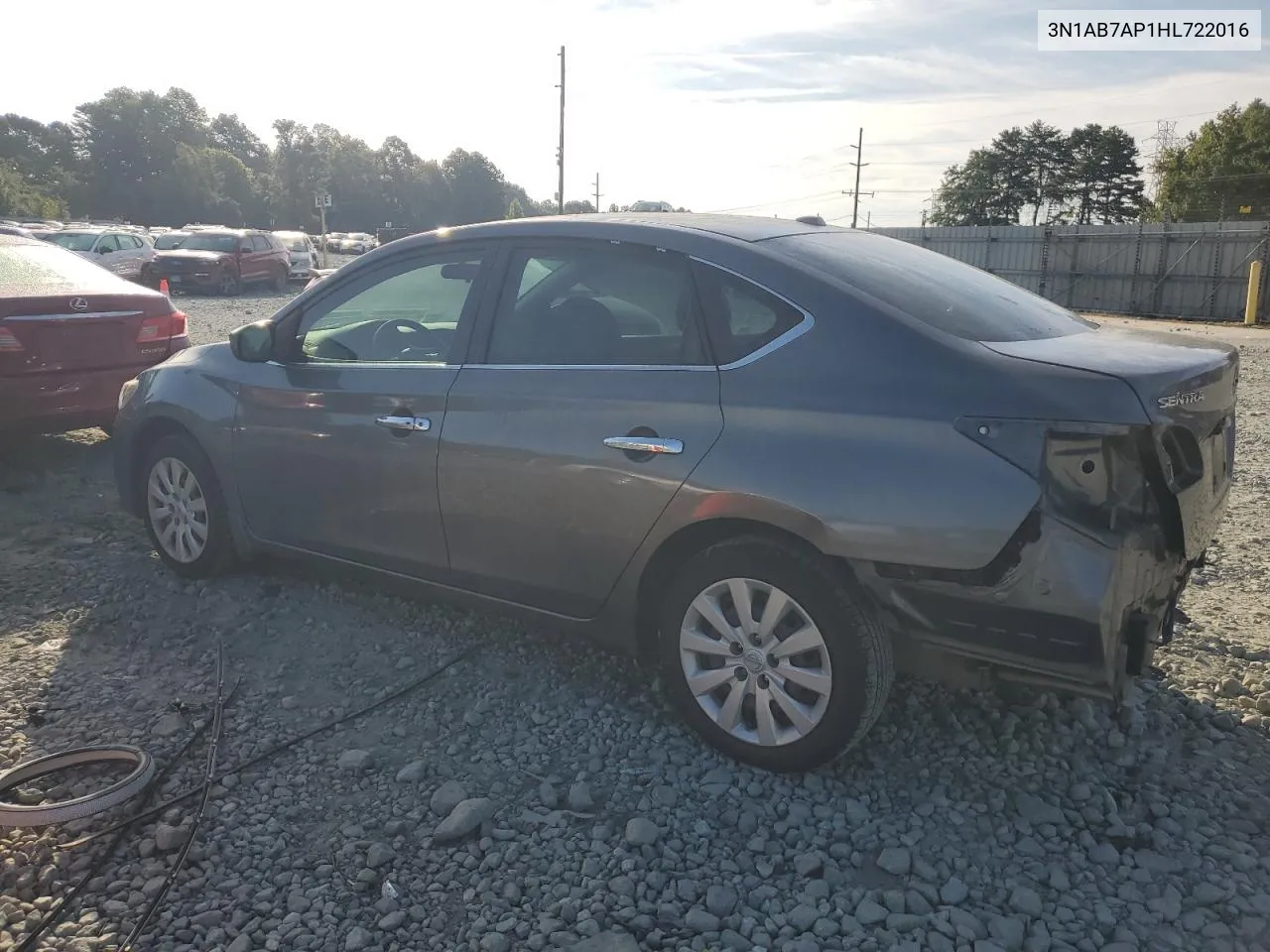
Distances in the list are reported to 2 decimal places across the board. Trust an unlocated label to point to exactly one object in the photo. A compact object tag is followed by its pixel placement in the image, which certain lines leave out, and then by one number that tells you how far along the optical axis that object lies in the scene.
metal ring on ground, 2.96
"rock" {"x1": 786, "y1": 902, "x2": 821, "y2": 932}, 2.58
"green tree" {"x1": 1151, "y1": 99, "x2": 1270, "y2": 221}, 47.25
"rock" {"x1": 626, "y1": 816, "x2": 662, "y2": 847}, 2.90
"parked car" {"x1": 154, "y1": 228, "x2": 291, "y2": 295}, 24.83
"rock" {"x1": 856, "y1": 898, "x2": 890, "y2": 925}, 2.59
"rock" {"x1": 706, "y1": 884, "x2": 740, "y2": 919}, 2.63
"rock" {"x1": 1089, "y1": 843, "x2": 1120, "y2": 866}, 2.81
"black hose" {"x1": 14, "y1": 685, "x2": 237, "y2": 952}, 2.57
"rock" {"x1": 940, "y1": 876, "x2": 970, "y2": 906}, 2.66
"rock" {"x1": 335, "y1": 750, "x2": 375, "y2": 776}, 3.29
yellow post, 22.88
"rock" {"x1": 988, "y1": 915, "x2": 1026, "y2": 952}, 2.50
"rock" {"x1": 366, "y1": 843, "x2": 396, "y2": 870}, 2.82
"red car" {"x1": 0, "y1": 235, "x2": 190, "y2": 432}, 6.18
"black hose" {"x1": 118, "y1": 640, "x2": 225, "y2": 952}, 2.59
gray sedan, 2.72
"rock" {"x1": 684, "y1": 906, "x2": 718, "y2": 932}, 2.57
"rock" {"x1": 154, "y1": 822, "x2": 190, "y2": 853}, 2.89
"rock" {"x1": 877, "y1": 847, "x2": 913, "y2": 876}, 2.78
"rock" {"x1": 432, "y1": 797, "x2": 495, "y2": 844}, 2.93
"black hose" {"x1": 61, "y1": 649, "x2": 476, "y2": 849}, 2.96
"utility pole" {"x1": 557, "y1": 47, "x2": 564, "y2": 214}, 38.56
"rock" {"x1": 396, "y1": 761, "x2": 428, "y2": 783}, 3.22
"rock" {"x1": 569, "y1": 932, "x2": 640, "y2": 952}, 2.50
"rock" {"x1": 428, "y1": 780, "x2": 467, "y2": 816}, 3.07
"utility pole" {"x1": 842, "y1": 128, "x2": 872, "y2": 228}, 74.84
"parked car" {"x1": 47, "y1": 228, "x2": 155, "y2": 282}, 22.45
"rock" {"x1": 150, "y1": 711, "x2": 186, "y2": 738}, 3.51
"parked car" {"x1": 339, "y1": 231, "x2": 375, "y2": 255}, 54.41
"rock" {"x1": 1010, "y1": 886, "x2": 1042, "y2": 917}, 2.62
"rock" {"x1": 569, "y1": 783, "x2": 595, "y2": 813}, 3.08
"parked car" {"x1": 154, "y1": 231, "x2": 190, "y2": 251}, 26.47
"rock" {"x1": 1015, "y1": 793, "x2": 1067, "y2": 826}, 2.99
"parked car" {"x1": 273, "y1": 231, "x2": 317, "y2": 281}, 30.92
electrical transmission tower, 55.53
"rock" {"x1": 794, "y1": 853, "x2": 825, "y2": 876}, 2.78
